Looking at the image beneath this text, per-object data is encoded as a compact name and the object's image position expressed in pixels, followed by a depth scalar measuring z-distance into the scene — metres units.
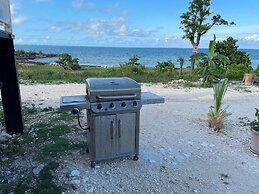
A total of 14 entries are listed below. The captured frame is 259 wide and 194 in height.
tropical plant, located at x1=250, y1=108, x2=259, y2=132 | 4.01
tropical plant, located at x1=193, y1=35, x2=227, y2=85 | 10.04
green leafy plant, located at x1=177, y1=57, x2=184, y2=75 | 13.37
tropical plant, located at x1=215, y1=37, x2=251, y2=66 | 14.49
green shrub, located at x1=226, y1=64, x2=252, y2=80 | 12.60
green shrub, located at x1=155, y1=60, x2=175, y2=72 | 14.43
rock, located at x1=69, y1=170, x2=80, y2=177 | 3.02
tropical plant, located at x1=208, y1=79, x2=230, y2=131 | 4.77
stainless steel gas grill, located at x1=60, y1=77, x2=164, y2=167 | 2.95
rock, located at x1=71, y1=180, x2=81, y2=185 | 2.87
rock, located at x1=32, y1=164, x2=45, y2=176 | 3.04
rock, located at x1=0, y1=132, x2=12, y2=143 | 3.99
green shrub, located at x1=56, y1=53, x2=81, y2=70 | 20.69
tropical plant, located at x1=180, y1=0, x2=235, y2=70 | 13.41
